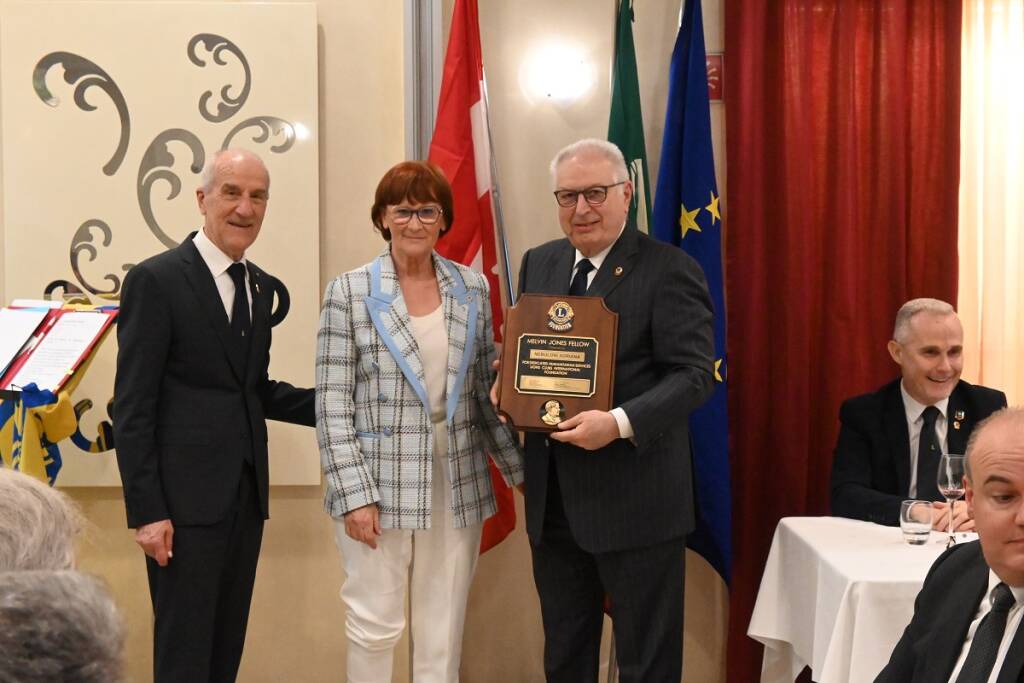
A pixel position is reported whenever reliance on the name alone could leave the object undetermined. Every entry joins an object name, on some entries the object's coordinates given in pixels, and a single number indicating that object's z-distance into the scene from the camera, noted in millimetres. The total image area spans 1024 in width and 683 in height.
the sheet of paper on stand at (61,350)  3103
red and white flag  3656
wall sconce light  3936
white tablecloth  2543
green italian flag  3768
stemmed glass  2650
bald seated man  1700
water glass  2807
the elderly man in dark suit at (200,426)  2740
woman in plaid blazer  2848
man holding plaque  2785
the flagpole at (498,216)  3707
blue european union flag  3670
